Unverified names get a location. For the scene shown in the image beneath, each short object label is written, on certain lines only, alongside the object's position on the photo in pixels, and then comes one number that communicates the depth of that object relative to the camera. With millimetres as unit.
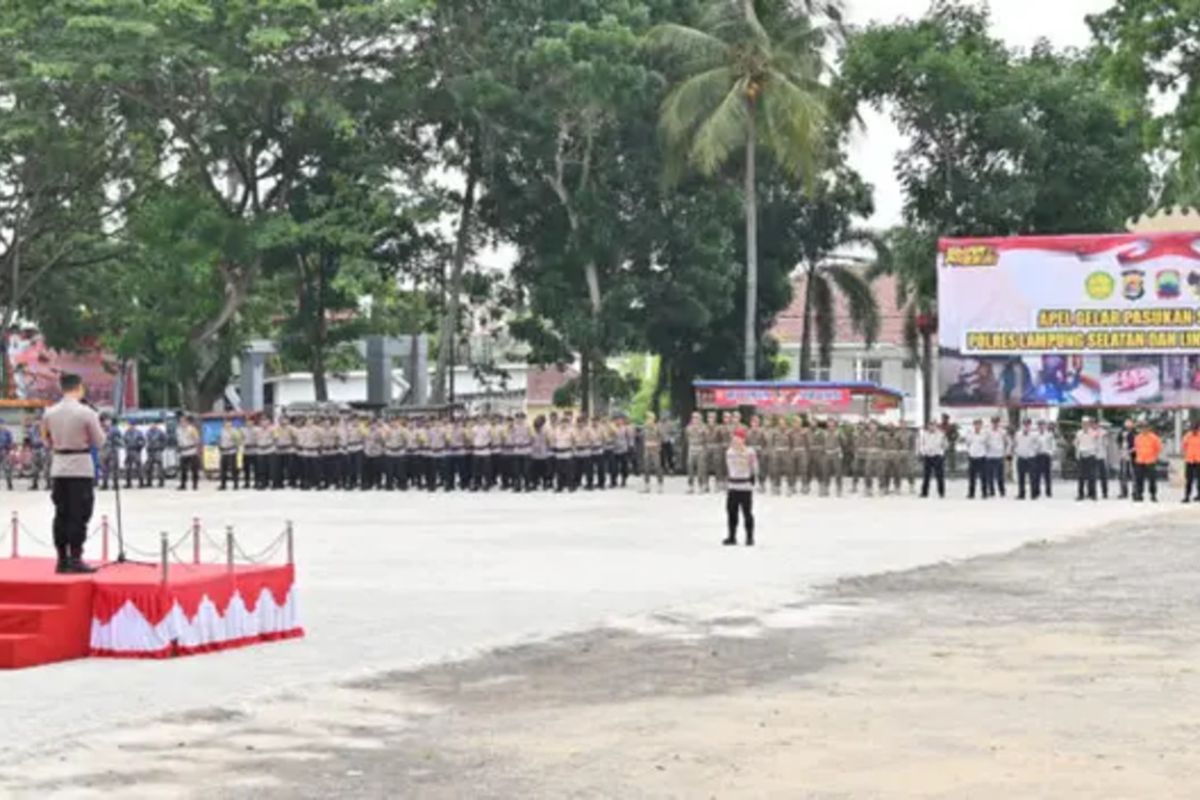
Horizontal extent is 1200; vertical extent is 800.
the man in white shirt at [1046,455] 39500
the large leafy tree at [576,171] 48625
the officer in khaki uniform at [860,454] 40531
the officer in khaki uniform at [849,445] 40750
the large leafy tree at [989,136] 51969
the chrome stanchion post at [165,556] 15703
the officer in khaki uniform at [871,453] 40406
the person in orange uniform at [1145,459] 37938
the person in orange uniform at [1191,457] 37688
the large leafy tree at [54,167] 50750
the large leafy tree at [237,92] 49594
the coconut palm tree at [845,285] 58469
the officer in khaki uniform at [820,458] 40188
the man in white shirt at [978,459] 39969
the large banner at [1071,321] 43250
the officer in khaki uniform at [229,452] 44375
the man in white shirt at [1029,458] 39469
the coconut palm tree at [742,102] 47812
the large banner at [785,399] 44750
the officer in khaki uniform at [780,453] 40469
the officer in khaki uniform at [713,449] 40781
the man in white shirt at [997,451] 39938
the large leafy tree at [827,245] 56500
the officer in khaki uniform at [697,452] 40844
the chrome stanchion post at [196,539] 17500
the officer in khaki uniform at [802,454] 40250
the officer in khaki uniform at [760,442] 40688
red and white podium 15562
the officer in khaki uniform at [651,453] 42250
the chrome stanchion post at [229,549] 16156
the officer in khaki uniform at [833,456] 40156
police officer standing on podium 16547
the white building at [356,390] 78250
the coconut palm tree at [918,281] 53906
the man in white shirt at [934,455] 39844
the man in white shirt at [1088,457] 38844
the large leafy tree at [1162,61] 42281
